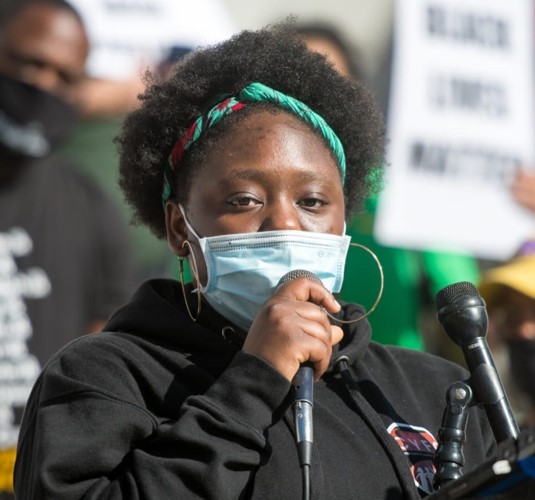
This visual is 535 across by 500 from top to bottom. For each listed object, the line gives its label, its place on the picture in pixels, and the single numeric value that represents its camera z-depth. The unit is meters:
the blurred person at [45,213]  12.01
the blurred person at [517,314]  12.49
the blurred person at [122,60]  13.82
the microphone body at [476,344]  5.59
